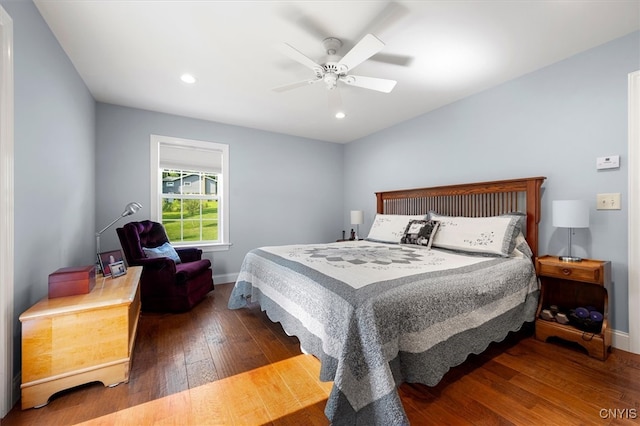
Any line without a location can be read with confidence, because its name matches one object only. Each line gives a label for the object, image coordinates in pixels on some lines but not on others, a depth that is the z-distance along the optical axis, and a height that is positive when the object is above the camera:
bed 1.26 -0.52
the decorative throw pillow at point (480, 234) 2.38 -0.21
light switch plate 2.10 +0.09
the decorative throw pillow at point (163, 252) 2.99 -0.47
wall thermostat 2.10 +0.41
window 3.68 +0.33
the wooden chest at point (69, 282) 1.68 -0.46
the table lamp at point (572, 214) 2.06 -0.01
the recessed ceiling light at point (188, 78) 2.65 +1.38
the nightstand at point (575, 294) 1.94 -0.71
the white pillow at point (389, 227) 3.33 -0.20
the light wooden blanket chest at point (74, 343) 1.45 -0.77
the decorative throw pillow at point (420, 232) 2.86 -0.22
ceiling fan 1.78 +1.14
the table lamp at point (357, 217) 4.41 -0.08
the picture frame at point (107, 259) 2.20 -0.41
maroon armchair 2.81 -0.72
